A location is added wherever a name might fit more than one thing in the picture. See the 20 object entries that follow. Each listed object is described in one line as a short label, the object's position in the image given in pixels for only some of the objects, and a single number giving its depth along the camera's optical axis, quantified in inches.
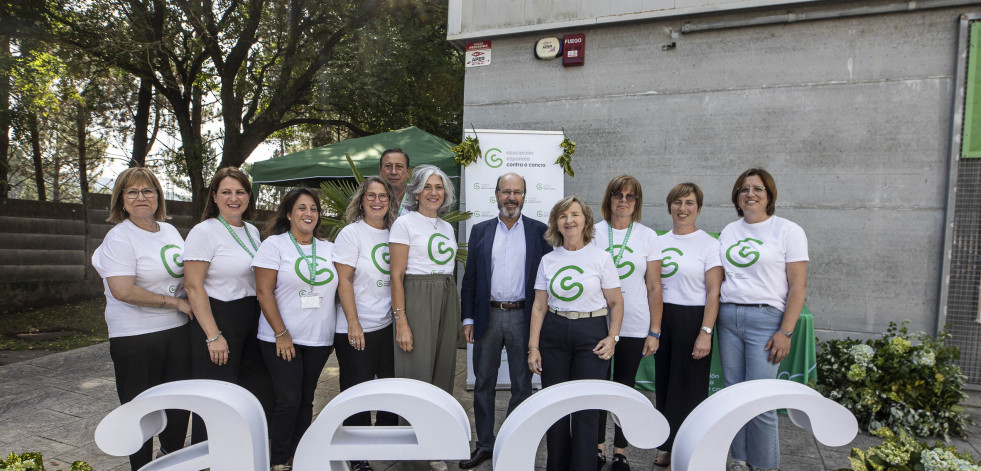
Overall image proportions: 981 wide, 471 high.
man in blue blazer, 115.3
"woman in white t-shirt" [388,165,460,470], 106.3
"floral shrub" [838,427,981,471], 75.9
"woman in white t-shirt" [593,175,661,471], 109.4
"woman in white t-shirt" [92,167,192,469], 94.4
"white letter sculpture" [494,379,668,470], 77.3
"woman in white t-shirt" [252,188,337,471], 101.2
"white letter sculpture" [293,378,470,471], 77.9
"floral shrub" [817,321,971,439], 136.6
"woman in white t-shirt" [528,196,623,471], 98.2
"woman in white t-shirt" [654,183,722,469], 109.1
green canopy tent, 229.8
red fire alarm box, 200.4
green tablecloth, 142.3
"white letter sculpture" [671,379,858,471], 73.7
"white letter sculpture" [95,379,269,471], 77.9
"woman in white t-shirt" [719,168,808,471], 103.7
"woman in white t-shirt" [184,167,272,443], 98.5
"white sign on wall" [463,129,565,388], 183.9
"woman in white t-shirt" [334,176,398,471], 104.5
